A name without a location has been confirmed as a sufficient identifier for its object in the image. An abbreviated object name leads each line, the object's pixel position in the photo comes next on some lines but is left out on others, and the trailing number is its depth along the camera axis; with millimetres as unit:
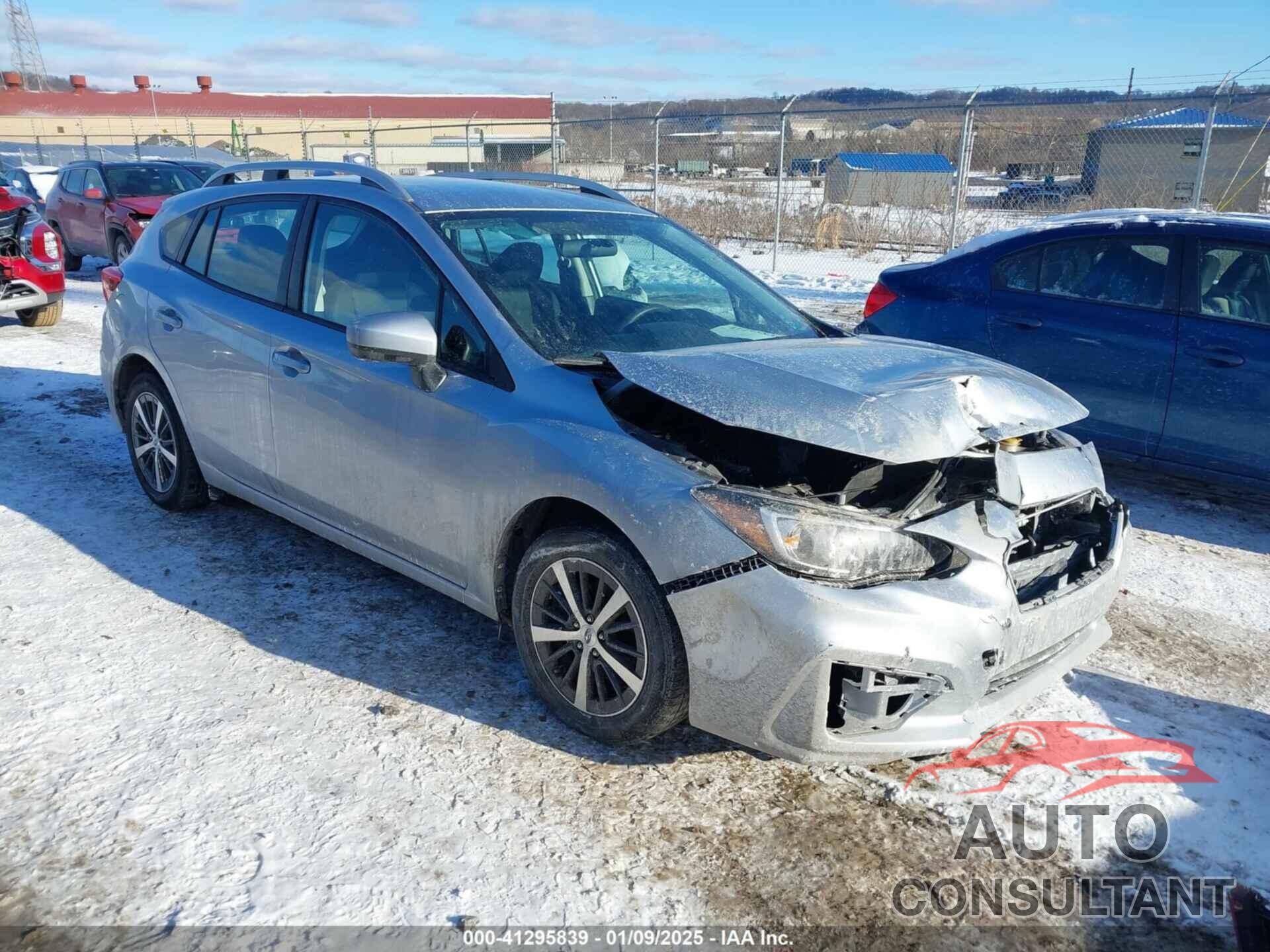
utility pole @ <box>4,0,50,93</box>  95062
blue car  5176
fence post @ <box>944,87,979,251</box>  12312
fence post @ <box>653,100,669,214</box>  15495
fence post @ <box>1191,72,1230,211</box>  10055
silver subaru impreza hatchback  2711
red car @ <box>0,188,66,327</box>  9914
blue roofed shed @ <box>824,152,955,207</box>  20797
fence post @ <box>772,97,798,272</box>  13766
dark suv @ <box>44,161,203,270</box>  13422
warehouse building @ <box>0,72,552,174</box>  46500
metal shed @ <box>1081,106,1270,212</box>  13906
